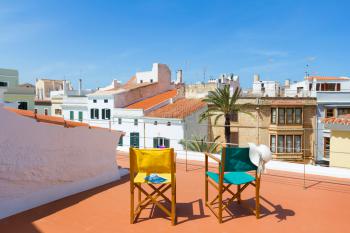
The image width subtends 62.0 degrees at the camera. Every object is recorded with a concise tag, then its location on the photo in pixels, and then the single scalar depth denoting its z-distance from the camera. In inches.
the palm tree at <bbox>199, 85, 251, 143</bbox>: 1015.0
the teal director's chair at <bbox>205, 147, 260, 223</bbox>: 199.2
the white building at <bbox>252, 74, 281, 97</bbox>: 1504.3
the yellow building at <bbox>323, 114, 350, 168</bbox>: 572.1
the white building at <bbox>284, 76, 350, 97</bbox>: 1450.5
